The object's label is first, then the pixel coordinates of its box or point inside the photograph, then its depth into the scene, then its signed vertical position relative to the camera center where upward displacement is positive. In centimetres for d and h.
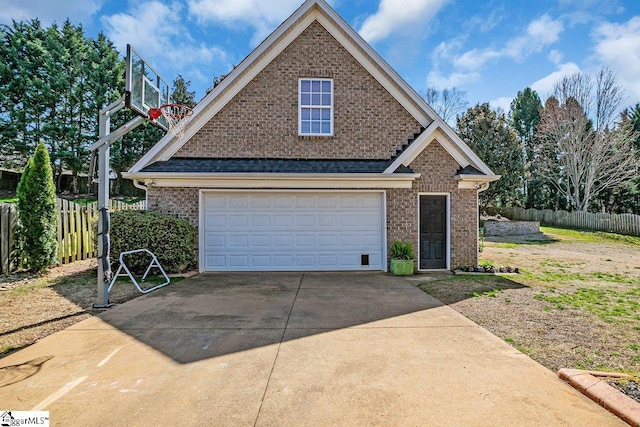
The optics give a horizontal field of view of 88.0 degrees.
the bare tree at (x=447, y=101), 3422 +1205
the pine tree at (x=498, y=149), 2580 +509
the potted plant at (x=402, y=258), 957 -129
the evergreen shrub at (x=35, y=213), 846 +0
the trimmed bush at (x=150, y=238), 873 -66
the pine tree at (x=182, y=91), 3697 +1392
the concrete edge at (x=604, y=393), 281 -167
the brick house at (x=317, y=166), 990 +145
